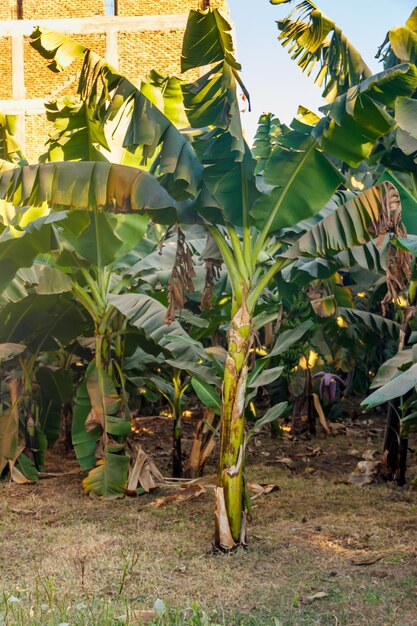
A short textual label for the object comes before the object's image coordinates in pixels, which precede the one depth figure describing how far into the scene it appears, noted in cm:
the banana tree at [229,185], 558
